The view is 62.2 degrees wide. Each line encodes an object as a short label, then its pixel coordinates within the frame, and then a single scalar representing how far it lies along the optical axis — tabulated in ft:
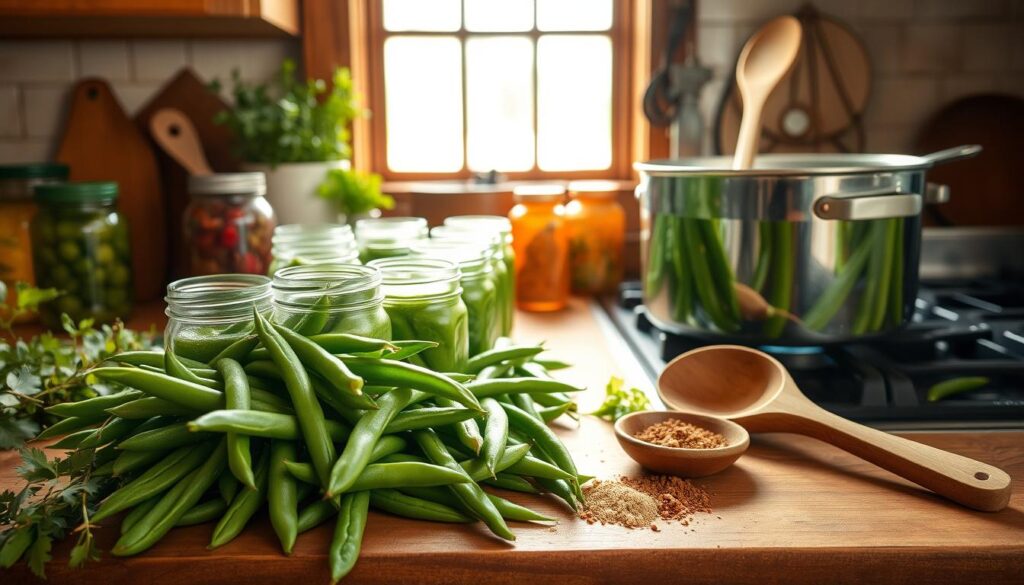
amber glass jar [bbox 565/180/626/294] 6.07
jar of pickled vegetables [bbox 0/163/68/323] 5.39
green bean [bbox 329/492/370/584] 2.25
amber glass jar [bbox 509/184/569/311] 5.65
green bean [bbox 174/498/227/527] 2.46
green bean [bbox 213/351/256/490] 2.33
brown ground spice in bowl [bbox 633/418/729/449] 2.93
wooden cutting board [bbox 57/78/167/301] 6.10
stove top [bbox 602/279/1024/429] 3.37
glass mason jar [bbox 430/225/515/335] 4.14
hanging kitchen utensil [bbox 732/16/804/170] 4.27
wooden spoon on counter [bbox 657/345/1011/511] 2.63
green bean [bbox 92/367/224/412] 2.45
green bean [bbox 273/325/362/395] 2.47
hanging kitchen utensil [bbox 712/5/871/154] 6.21
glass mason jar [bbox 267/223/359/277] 3.72
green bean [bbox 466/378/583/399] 3.07
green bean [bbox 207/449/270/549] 2.36
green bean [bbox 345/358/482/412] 2.68
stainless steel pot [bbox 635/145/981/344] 3.52
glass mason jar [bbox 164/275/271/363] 2.81
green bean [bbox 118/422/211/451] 2.49
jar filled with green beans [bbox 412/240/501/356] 3.64
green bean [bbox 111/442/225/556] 2.30
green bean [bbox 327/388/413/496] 2.35
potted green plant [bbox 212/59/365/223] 5.67
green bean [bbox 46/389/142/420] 2.70
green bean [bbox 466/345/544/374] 3.38
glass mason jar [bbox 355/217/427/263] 3.99
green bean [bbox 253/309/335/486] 2.45
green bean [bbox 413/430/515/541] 2.45
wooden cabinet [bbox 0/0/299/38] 4.94
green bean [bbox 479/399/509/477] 2.65
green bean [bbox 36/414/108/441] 2.75
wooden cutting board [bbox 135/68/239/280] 6.20
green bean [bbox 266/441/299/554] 2.33
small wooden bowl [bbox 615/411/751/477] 2.80
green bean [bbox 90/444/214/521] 2.36
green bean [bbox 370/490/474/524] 2.55
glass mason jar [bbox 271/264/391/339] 2.80
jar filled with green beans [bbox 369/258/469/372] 3.14
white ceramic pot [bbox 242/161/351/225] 5.73
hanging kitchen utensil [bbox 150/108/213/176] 5.98
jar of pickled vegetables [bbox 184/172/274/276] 5.16
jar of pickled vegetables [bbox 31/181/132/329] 5.00
